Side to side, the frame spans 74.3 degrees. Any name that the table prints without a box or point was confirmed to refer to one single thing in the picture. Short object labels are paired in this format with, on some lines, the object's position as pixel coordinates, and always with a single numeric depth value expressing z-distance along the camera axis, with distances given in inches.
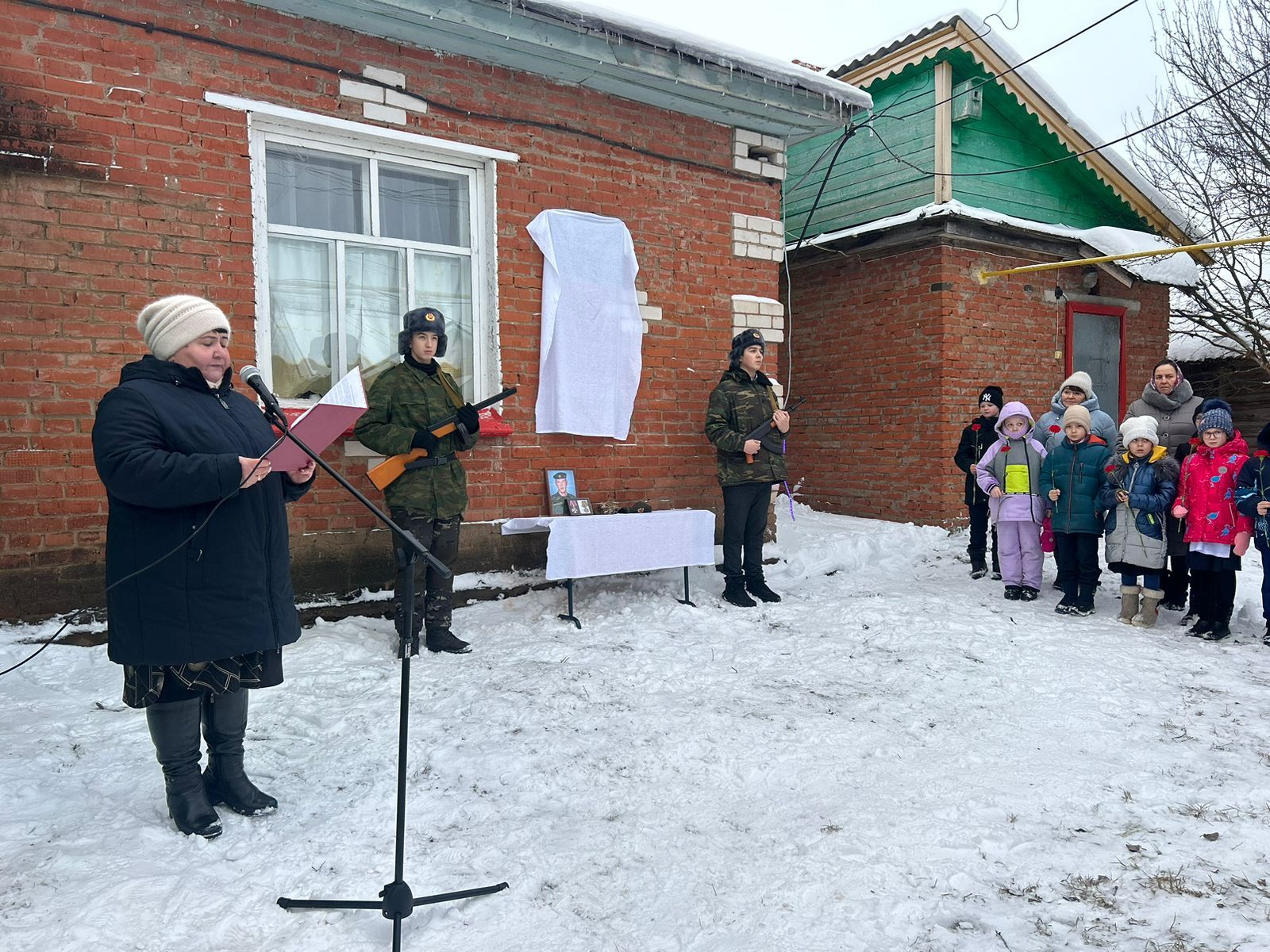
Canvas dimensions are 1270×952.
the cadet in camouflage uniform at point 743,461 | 233.3
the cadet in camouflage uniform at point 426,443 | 181.5
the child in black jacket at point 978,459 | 266.7
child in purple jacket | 237.9
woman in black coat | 97.1
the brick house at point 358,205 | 171.3
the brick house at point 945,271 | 344.8
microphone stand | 83.8
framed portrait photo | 231.0
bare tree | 391.2
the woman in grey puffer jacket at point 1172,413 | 220.4
